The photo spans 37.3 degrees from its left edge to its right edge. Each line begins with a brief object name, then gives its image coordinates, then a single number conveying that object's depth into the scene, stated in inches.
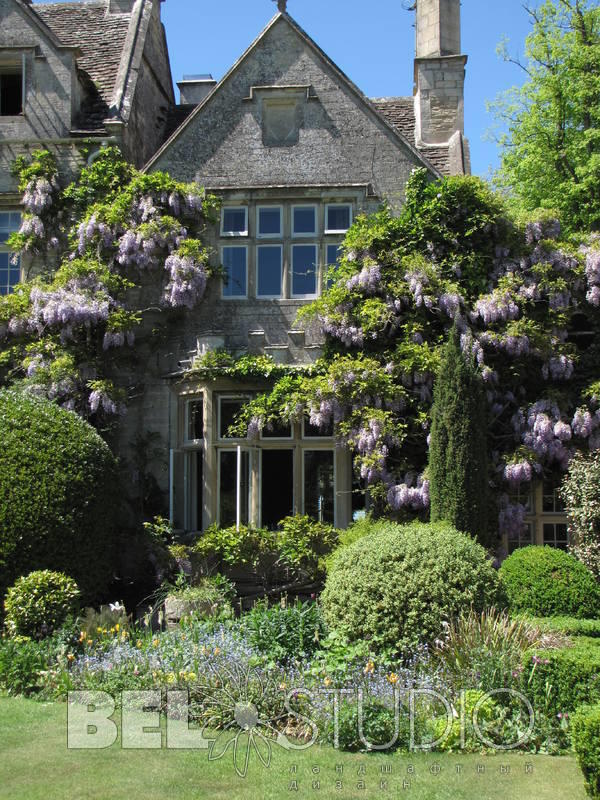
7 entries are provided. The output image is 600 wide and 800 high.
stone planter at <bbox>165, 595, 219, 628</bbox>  446.3
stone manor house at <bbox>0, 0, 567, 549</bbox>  573.3
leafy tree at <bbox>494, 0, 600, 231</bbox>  824.3
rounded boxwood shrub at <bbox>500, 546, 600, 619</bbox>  437.4
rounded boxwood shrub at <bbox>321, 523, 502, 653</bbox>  341.7
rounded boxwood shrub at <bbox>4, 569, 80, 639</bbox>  403.2
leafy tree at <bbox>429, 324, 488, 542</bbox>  494.9
